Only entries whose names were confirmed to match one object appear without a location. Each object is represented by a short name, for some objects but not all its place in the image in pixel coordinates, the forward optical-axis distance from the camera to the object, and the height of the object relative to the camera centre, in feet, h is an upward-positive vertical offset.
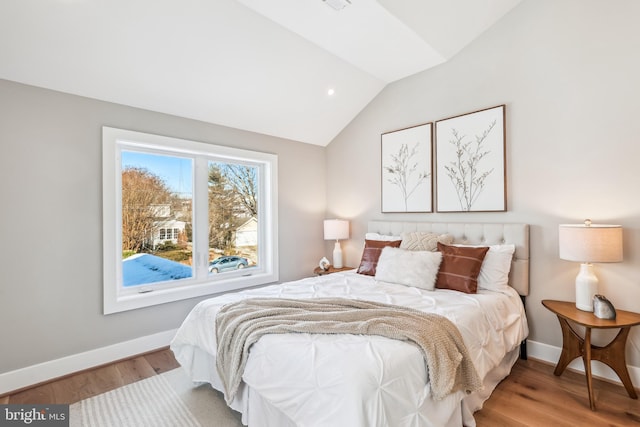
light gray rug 6.23 -4.27
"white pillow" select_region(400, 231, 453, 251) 9.86 -0.90
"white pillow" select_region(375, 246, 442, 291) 8.50 -1.60
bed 4.20 -2.41
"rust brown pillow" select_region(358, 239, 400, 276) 10.33 -1.43
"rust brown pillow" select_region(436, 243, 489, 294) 8.17 -1.54
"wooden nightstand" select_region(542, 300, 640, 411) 6.62 -3.14
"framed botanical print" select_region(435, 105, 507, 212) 9.33 +1.70
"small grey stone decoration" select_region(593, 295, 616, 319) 6.81 -2.22
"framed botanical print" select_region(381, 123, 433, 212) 11.10 +1.73
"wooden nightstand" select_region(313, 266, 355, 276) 12.95 -2.43
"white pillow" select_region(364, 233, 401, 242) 11.14 -0.88
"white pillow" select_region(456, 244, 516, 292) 8.43 -1.60
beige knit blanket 4.92 -2.06
